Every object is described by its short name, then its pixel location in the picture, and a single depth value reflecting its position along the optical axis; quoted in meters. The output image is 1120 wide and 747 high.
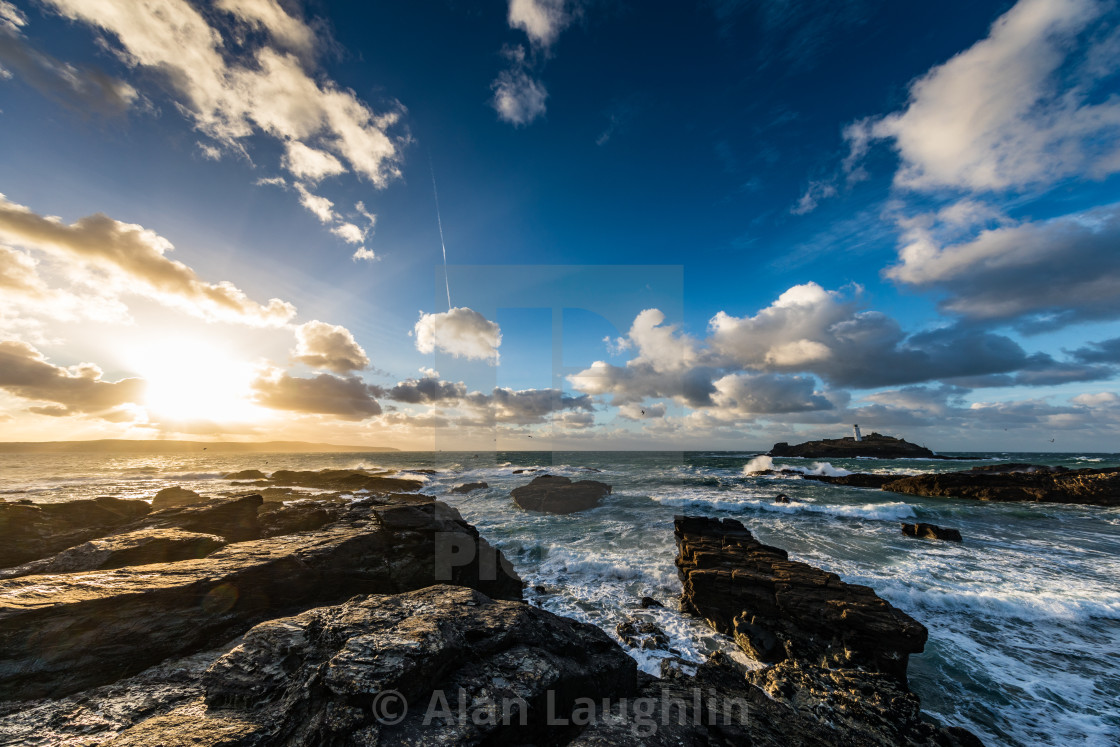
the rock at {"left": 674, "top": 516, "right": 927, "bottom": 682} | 9.13
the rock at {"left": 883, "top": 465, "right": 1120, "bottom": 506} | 33.34
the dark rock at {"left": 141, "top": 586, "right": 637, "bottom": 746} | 4.37
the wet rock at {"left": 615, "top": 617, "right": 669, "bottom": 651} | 10.40
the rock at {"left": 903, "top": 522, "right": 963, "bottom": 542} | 21.02
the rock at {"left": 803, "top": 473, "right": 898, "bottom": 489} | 46.56
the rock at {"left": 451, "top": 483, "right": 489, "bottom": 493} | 47.05
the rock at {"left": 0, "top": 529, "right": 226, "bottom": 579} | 9.86
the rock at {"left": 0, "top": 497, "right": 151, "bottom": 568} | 12.77
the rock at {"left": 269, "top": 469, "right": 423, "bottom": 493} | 45.81
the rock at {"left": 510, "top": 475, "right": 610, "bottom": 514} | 32.22
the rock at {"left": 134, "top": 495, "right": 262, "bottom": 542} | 15.77
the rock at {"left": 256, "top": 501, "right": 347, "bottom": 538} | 17.17
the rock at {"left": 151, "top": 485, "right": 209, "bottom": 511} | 26.45
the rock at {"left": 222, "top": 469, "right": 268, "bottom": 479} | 59.41
